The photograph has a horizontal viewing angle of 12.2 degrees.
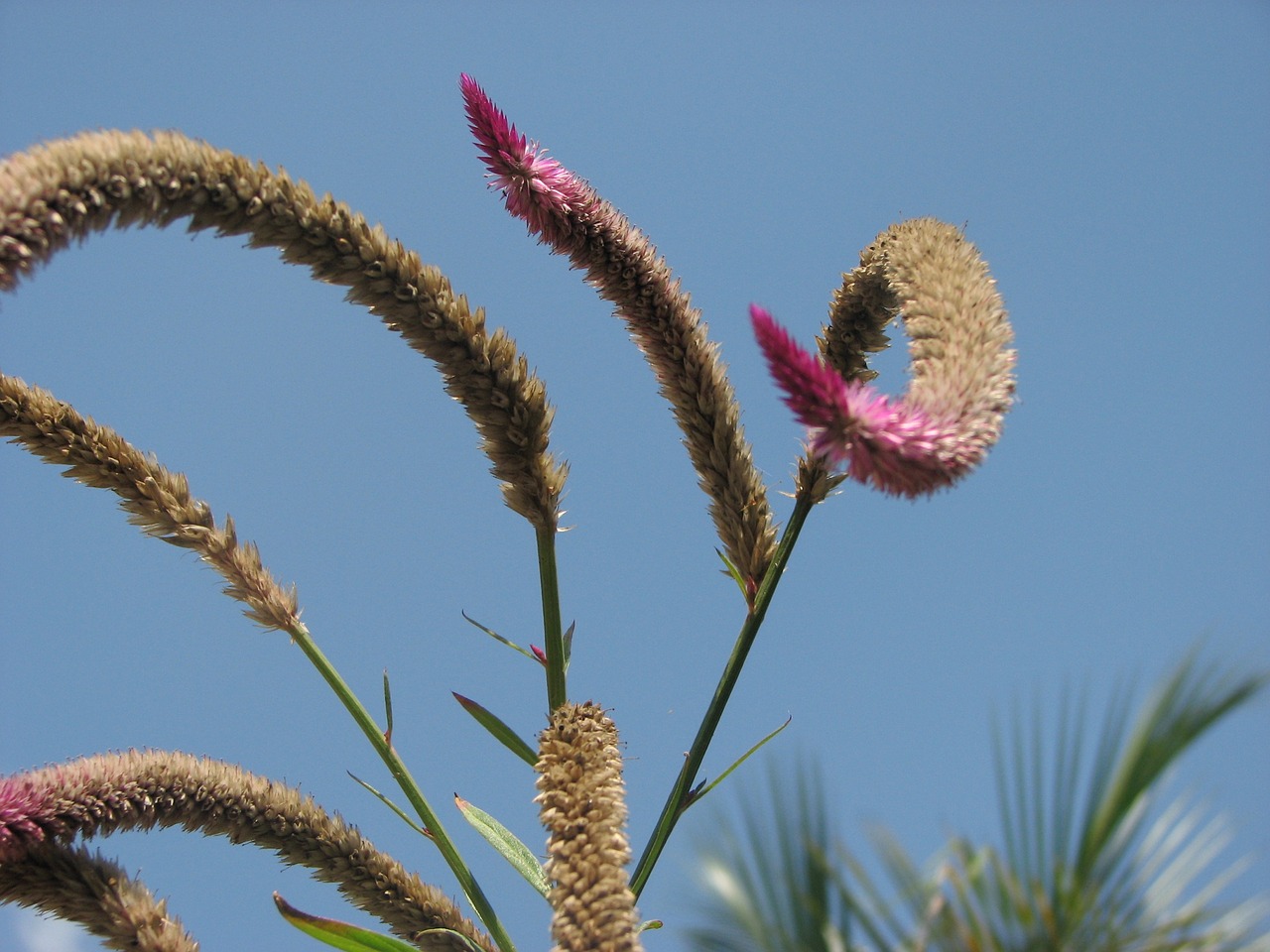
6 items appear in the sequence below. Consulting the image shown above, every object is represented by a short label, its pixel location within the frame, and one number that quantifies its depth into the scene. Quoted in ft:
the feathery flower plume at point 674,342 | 3.93
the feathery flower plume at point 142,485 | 3.90
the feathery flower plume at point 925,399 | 3.67
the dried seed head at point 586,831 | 3.74
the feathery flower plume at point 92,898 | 3.91
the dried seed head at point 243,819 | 3.93
